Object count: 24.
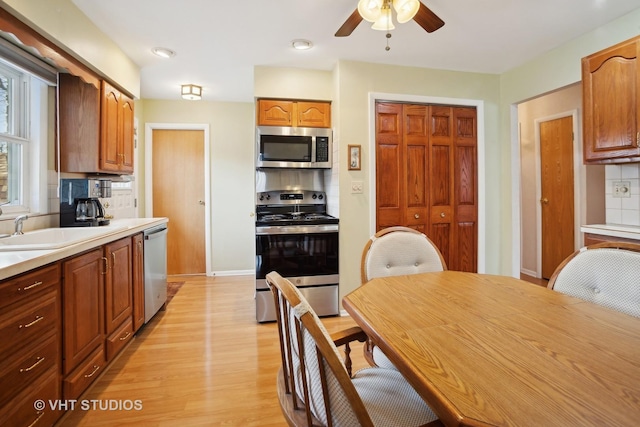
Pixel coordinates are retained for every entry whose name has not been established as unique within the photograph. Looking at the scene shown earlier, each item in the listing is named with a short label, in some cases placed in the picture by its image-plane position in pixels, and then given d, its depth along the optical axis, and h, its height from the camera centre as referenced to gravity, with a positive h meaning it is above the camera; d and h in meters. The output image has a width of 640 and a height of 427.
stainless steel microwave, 3.01 +0.66
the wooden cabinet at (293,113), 3.03 +1.00
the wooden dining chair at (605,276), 1.14 -0.26
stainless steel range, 2.81 -0.41
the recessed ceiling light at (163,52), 2.72 +1.46
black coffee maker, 2.34 +0.10
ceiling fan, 1.66 +1.12
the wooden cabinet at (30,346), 1.17 -0.54
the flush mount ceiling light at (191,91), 3.63 +1.46
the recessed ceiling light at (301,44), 2.56 +1.42
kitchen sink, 1.50 -0.13
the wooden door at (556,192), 3.66 +0.25
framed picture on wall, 2.92 +0.53
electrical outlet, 2.44 +0.18
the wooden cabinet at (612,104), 2.05 +0.75
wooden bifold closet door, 3.04 +0.39
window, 2.08 +0.53
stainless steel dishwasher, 2.62 -0.50
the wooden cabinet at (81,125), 2.38 +0.70
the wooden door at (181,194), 4.24 +0.29
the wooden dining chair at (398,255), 1.67 -0.23
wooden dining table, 0.58 -0.36
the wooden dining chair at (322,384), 0.62 -0.41
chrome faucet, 1.87 -0.04
